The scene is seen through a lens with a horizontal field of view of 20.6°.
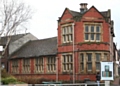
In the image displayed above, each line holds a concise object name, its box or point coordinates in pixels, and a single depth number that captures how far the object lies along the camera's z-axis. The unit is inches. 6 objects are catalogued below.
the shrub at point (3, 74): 1524.0
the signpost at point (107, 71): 798.5
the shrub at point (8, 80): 1319.5
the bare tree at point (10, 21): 1996.8
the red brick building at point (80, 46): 1594.5
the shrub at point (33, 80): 1697.8
